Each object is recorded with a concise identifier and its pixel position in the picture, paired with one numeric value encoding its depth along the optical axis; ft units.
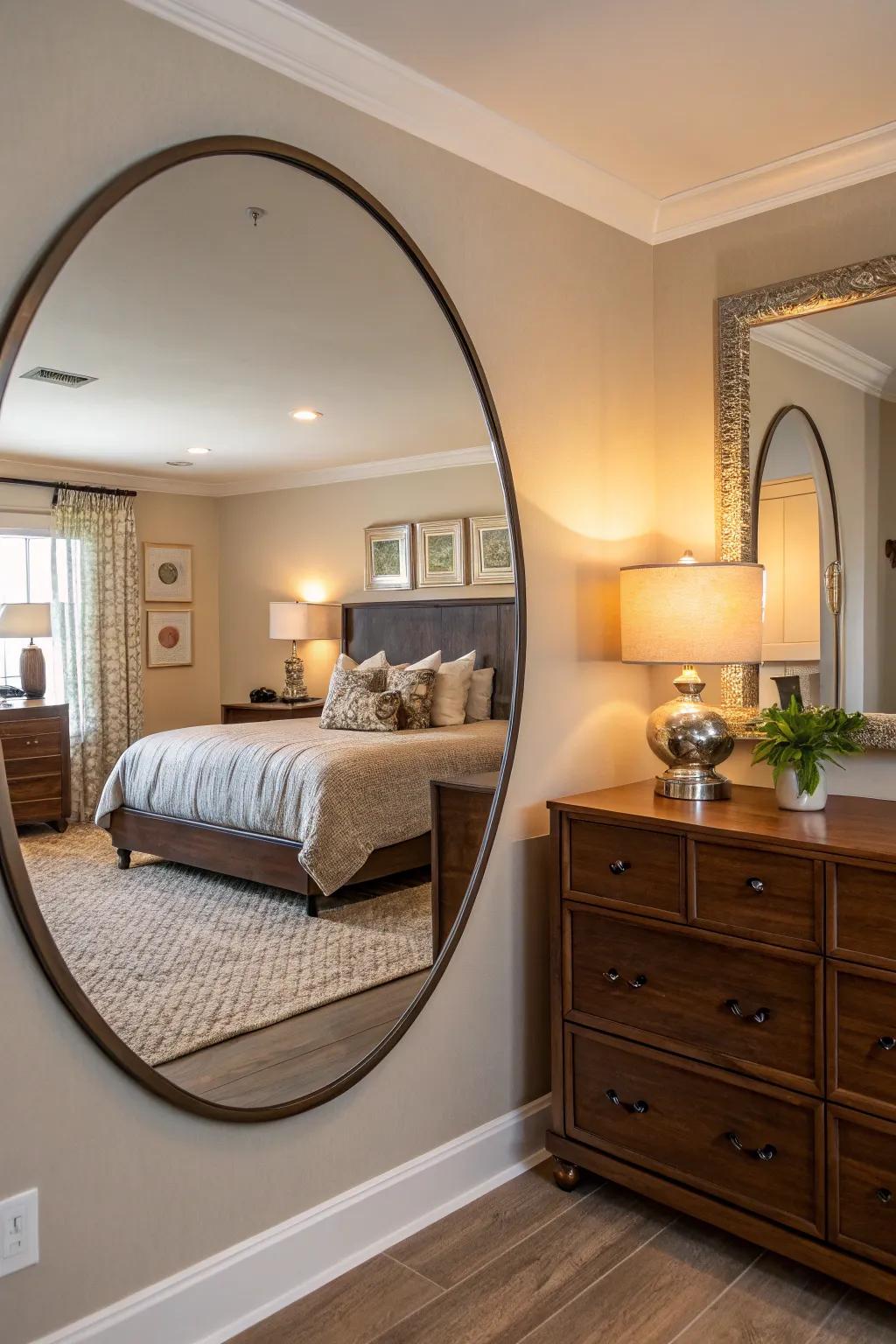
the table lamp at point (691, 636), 8.16
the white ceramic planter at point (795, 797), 7.89
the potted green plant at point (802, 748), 7.80
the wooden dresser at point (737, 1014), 6.76
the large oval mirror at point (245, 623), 5.76
